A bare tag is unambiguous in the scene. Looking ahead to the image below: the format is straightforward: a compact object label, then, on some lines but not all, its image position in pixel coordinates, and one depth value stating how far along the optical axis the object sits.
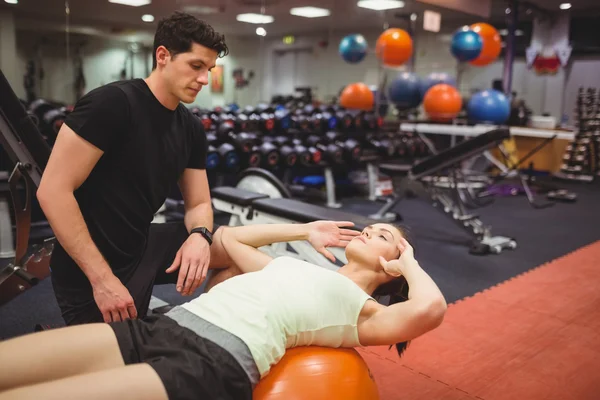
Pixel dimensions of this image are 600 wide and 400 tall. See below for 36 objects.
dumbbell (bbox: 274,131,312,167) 5.11
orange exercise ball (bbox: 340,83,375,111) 6.16
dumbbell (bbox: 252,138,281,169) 4.86
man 1.35
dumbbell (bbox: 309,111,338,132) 5.56
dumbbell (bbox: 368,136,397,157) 5.78
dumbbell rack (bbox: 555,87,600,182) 7.65
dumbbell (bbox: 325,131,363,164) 5.49
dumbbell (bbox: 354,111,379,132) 5.85
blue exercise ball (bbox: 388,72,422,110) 6.70
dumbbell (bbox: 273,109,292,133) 5.30
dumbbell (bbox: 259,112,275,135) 5.18
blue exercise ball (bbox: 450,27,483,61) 5.91
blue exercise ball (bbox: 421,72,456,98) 6.80
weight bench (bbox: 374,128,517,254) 3.92
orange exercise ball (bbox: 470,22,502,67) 6.27
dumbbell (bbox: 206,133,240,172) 4.51
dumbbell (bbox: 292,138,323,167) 5.13
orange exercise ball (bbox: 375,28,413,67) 5.93
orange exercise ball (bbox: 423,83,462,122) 5.88
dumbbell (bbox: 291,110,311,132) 5.46
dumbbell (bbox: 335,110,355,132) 5.72
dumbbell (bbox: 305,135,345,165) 5.34
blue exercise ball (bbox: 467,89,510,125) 6.19
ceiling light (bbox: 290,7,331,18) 8.04
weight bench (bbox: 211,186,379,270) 2.40
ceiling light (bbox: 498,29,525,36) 10.24
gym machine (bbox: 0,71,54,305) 1.97
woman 1.07
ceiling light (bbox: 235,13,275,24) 6.75
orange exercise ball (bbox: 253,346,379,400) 1.19
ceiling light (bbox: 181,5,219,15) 6.45
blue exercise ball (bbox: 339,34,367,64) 6.44
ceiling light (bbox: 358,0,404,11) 7.19
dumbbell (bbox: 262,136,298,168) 5.02
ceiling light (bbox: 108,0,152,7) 5.83
